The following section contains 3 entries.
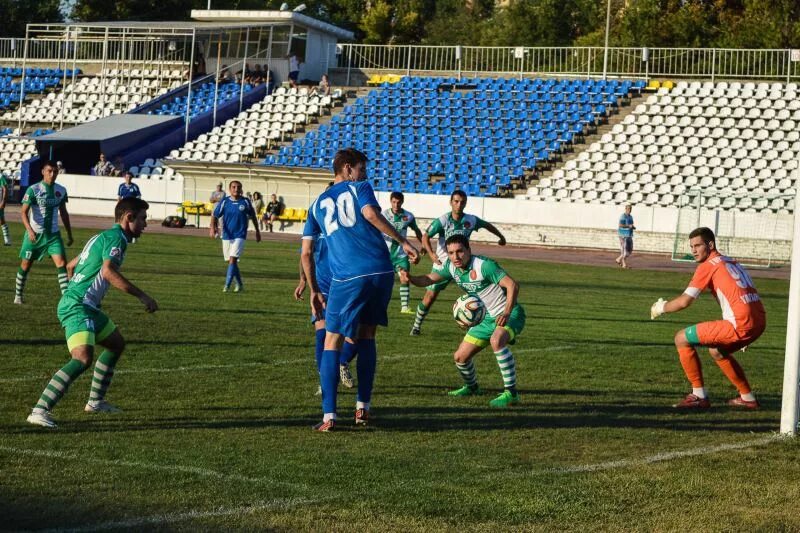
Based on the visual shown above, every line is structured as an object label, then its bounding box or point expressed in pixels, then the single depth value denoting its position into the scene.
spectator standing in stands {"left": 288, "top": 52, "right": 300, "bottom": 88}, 56.09
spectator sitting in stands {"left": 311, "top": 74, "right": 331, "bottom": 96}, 53.66
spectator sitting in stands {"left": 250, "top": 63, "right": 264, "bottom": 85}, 56.23
